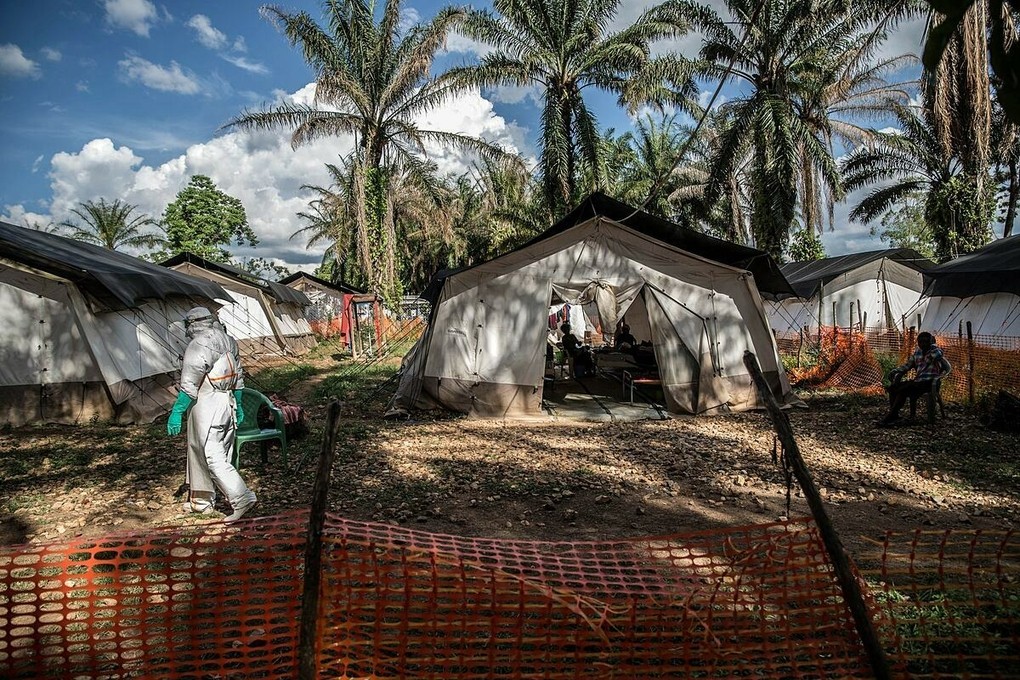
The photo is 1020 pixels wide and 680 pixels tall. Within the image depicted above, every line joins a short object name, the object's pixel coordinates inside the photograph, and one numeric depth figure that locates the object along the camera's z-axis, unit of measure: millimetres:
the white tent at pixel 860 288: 18109
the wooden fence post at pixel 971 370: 8719
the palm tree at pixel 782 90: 15328
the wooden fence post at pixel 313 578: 2232
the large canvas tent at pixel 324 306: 30159
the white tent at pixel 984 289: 10602
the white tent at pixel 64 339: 9141
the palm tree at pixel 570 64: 15531
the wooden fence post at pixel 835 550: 2312
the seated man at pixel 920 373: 7922
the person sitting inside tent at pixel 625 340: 14716
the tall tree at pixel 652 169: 26578
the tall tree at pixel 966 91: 6359
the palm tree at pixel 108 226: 30984
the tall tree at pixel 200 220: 36719
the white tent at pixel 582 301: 9695
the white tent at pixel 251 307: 20328
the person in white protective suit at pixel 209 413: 4895
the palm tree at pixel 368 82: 17406
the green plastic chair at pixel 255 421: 6023
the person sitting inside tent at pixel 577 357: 13031
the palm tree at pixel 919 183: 19438
